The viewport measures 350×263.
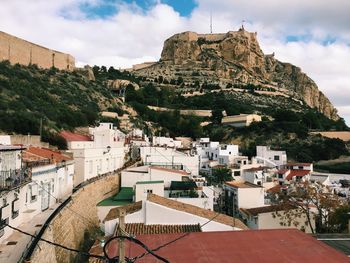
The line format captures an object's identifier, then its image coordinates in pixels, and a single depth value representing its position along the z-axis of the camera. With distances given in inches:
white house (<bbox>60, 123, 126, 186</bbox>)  920.3
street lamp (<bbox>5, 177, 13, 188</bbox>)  470.4
